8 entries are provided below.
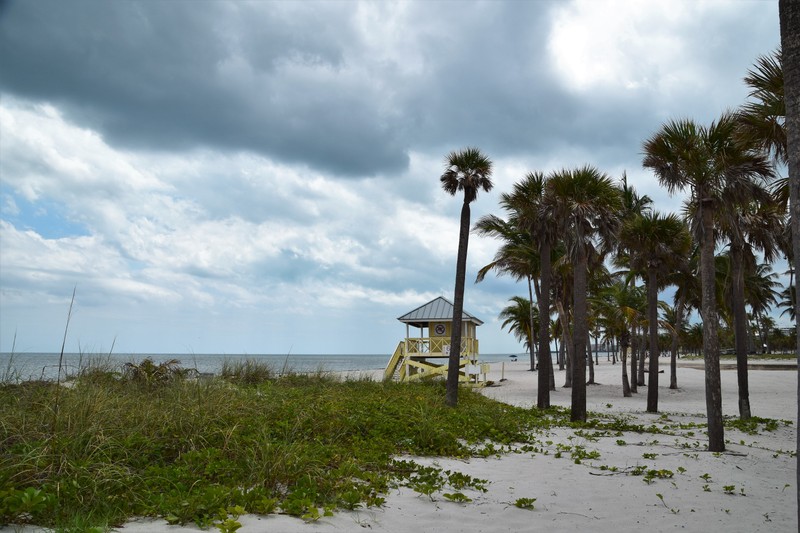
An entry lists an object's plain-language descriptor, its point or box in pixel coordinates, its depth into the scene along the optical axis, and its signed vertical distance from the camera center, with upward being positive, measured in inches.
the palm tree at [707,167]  438.3 +177.0
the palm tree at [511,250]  922.1 +198.6
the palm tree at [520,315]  2075.5 +172.9
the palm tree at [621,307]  1004.6 +106.9
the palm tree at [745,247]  631.8 +163.4
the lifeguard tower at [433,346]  1088.8 +14.3
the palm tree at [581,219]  618.2 +176.8
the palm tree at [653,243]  734.5 +174.0
